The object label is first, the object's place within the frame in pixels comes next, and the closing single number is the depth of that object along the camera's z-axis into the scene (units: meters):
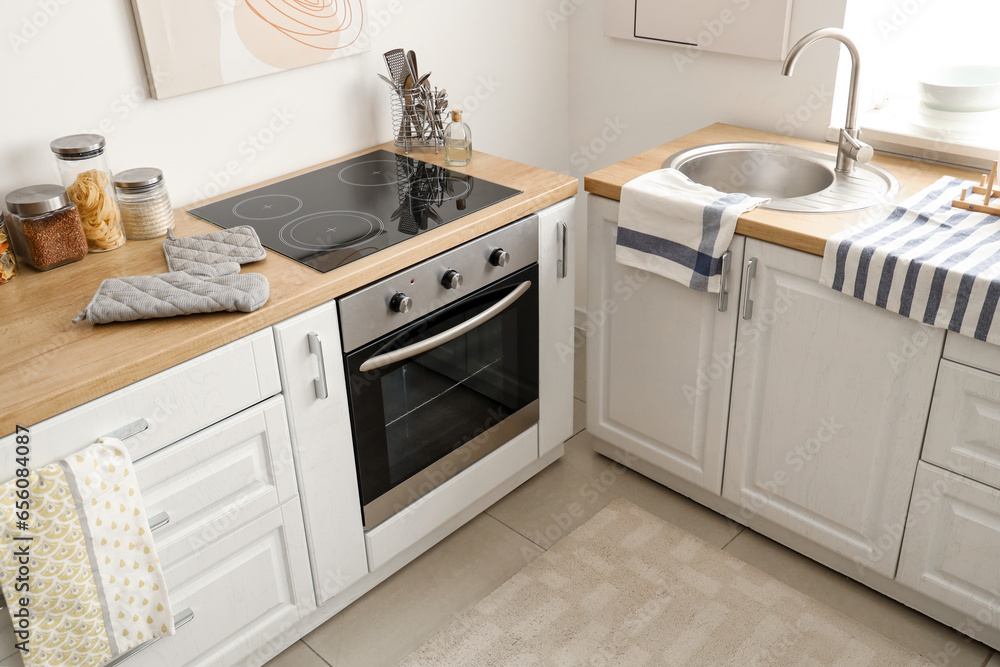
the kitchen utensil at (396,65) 2.22
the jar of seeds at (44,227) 1.66
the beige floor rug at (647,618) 1.92
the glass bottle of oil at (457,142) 2.19
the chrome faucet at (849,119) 1.92
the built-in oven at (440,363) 1.79
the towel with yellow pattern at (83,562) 1.34
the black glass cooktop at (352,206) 1.81
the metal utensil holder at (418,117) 2.24
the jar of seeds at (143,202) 1.80
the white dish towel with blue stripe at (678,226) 1.89
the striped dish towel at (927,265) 1.57
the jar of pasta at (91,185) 1.71
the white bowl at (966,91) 2.10
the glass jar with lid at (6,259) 1.66
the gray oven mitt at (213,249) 1.69
